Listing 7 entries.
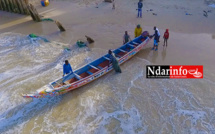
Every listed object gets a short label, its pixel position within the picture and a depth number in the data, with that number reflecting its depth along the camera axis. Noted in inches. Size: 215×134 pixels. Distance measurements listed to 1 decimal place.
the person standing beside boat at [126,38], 472.7
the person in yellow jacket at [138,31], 488.5
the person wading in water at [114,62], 394.0
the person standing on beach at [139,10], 652.6
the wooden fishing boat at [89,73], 331.2
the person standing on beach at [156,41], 465.3
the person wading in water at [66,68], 356.3
